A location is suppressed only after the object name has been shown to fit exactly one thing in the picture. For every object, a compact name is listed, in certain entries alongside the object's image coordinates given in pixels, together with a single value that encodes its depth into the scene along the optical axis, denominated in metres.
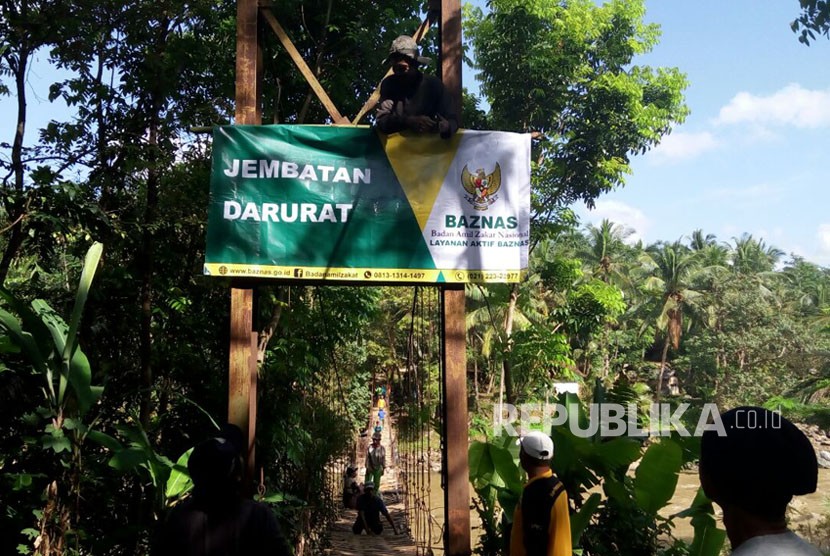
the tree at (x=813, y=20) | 5.86
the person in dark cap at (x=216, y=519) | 2.08
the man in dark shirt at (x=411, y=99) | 4.20
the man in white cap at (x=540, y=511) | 2.90
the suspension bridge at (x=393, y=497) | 7.62
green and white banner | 4.18
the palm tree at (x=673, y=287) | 32.47
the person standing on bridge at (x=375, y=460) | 10.59
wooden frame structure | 4.13
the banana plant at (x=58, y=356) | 3.72
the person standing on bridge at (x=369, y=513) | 9.41
